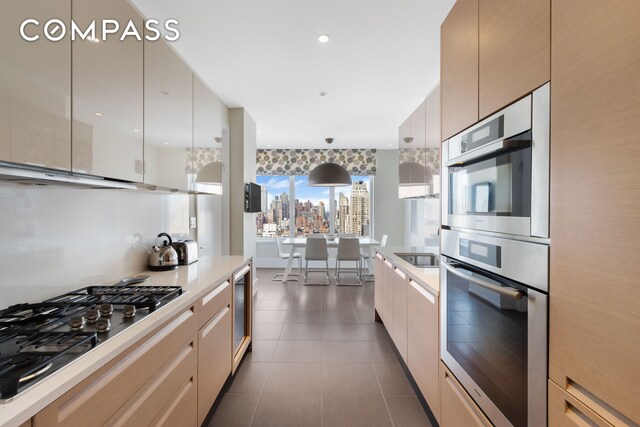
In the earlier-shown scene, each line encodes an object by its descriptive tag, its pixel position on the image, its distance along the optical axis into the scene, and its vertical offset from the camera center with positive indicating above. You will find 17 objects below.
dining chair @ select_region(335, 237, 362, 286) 5.57 -0.65
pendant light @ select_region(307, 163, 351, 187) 5.12 +0.61
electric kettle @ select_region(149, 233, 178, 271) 2.26 -0.34
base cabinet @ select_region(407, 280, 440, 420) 1.70 -0.79
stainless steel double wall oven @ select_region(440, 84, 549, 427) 0.92 -0.17
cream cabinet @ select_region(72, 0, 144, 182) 1.20 +0.51
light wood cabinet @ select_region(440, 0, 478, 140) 1.33 +0.69
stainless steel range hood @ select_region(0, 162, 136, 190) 0.96 +0.13
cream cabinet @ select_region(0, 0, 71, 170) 0.91 +0.40
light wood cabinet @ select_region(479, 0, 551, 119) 0.91 +0.55
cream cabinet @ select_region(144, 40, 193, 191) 1.73 +0.60
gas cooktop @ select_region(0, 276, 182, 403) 0.80 -0.41
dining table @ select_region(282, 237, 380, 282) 5.68 -0.57
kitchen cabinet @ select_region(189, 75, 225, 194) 2.40 +0.68
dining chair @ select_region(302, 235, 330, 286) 5.55 -0.65
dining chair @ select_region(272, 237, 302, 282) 5.98 -0.87
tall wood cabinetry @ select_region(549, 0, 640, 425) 0.64 +0.02
